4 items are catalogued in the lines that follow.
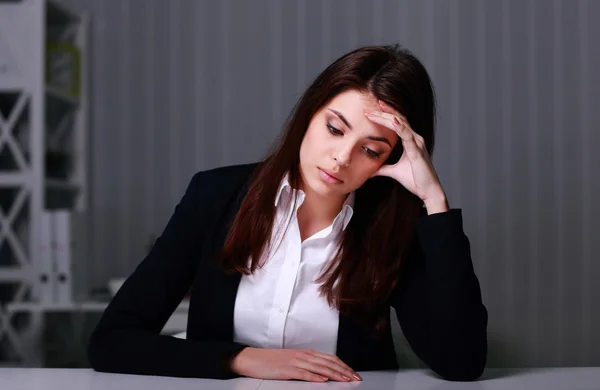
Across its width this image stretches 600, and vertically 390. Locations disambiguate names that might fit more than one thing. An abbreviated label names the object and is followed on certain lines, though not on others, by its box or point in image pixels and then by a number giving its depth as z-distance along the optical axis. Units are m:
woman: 1.26
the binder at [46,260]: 2.78
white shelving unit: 2.82
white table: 1.00
